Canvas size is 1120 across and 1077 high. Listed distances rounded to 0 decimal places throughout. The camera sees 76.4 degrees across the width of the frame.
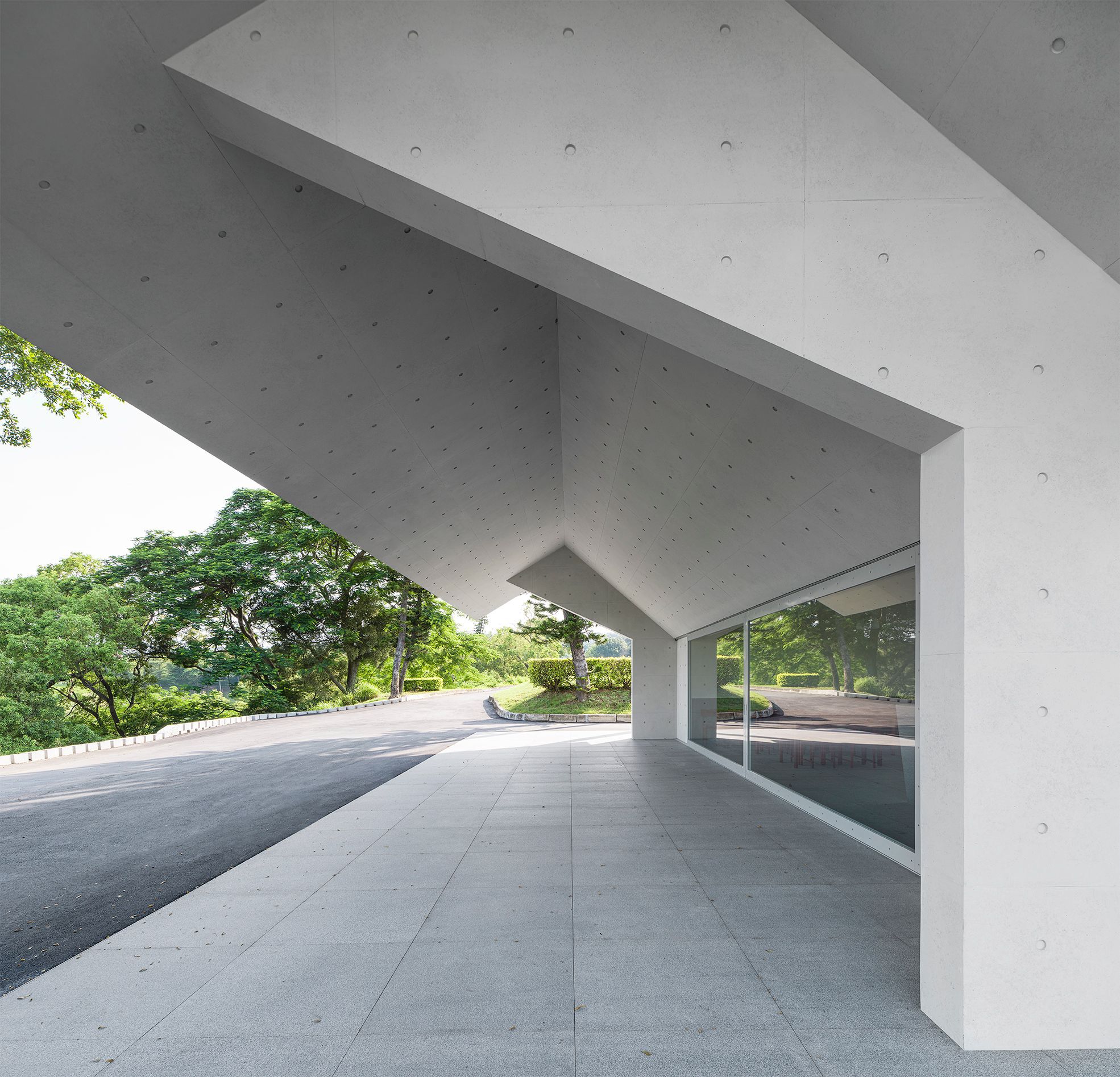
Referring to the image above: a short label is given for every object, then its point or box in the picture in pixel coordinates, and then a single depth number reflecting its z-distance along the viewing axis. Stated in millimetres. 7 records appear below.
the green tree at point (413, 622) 35688
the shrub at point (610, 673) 29125
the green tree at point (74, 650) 22859
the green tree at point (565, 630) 27078
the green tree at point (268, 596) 29625
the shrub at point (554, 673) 30188
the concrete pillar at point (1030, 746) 3252
